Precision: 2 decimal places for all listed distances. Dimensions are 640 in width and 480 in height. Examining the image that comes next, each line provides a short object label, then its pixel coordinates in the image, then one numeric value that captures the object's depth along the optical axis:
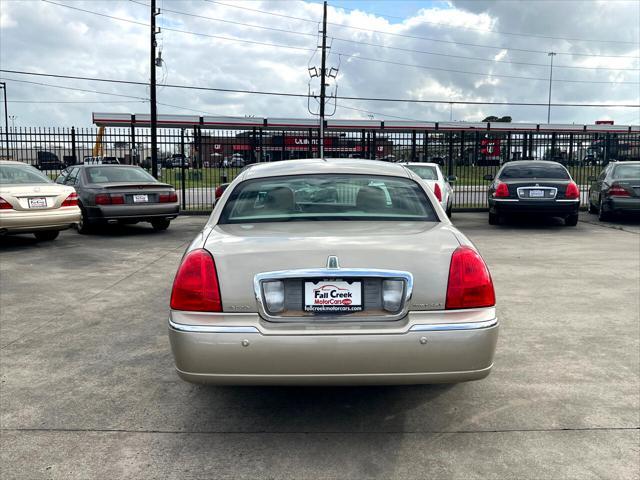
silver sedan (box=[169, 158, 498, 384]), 2.87
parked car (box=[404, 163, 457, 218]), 13.19
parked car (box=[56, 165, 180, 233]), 11.21
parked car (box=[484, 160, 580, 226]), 12.38
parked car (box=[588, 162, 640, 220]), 13.10
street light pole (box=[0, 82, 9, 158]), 16.32
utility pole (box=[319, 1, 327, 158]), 34.18
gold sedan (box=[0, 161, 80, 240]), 9.33
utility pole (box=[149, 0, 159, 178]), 19.92
